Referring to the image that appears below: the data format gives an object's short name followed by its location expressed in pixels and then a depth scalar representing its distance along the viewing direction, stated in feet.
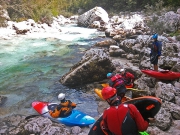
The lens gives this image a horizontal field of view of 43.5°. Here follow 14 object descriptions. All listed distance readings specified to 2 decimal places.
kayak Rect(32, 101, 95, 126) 16.39
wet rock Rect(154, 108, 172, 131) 14.00
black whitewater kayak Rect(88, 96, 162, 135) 9.73
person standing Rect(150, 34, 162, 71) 21.74
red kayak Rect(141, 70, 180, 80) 20.27
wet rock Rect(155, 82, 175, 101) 16.92
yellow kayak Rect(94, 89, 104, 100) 20.87
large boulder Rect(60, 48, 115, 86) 24.17
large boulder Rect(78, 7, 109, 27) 66.39
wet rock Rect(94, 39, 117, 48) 40.26
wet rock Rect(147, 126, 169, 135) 12.94
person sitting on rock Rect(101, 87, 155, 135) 8.39
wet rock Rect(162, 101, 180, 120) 15.12
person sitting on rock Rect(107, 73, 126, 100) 15.57
